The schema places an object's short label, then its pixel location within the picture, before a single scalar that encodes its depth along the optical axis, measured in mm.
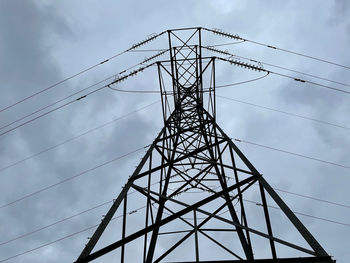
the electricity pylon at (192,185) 5445
